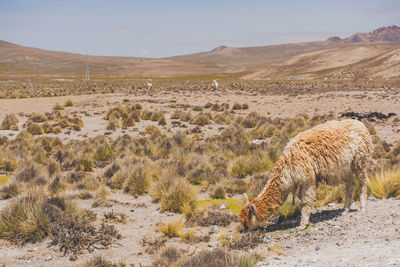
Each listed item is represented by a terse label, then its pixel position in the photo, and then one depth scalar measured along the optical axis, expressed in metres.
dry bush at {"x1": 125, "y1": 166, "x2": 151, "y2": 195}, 8.60
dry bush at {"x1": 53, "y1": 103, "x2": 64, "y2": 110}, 26.02
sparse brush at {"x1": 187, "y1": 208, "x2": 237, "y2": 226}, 6.58
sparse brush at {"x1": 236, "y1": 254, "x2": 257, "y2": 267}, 3.96
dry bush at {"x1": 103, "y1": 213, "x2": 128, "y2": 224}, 6.70
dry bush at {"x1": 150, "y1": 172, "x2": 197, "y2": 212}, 7.33
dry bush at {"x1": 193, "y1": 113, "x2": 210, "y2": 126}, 19.84
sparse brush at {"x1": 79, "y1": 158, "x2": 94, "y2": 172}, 10.89
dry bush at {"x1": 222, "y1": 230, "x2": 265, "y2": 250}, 5.30
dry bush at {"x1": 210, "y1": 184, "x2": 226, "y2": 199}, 8.16
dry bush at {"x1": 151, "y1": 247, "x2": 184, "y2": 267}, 4.73
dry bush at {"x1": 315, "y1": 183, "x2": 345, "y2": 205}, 6.76
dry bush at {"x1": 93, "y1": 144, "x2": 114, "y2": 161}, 12.10
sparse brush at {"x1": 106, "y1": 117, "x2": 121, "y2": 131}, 18.30
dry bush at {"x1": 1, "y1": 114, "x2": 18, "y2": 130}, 18.42
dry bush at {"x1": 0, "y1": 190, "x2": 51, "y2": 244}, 5.73
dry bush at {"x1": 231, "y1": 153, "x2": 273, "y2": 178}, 9.88
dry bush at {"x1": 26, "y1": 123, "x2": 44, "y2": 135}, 17.12
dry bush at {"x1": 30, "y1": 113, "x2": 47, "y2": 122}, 20.75
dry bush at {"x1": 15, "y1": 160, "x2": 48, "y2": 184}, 8.76
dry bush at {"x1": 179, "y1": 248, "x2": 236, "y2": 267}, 4.04
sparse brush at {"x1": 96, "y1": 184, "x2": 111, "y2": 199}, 7.92
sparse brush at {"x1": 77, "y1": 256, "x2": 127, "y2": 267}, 4.68
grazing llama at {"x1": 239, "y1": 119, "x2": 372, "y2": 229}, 5.43
